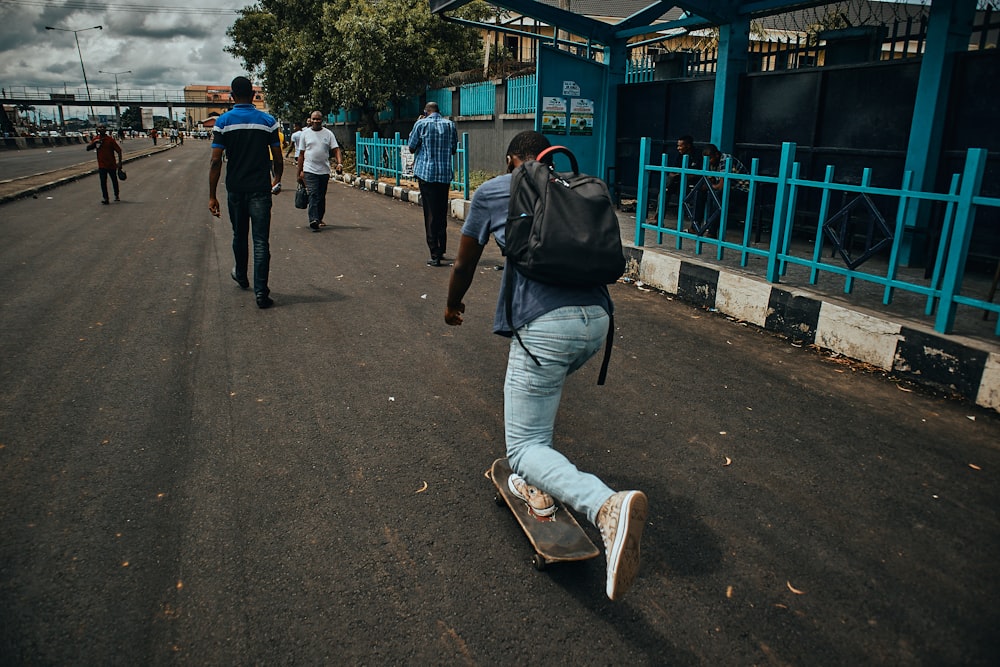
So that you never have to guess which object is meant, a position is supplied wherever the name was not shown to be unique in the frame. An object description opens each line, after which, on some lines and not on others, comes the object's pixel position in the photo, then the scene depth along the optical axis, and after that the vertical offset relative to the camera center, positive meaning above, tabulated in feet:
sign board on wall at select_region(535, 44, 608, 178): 34.78 +2.13
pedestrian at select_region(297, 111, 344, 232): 36.32 -1.06
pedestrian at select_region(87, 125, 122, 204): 46.09 -1.04
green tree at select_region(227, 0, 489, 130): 71.97 +9.96
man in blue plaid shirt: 27.99 -1.14
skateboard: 8.59 -4.95
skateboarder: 8.30 -2.53
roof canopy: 30.09 +5.99
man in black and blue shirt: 21.03 -0.83
